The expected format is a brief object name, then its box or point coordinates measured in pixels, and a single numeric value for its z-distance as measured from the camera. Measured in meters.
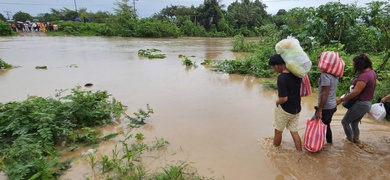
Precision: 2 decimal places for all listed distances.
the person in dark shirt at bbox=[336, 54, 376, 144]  2.92
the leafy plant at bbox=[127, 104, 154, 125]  4.33
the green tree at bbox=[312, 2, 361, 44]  7.38
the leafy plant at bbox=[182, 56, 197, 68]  9.89
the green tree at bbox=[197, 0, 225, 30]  33.44
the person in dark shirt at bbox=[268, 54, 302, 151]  2.92
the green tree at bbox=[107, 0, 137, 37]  26.77
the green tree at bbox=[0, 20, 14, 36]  22.61
